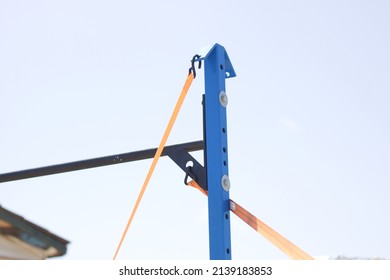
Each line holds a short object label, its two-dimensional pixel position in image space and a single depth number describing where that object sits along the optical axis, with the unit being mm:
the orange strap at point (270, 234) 4633
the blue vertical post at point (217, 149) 5434
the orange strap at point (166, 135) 5754
